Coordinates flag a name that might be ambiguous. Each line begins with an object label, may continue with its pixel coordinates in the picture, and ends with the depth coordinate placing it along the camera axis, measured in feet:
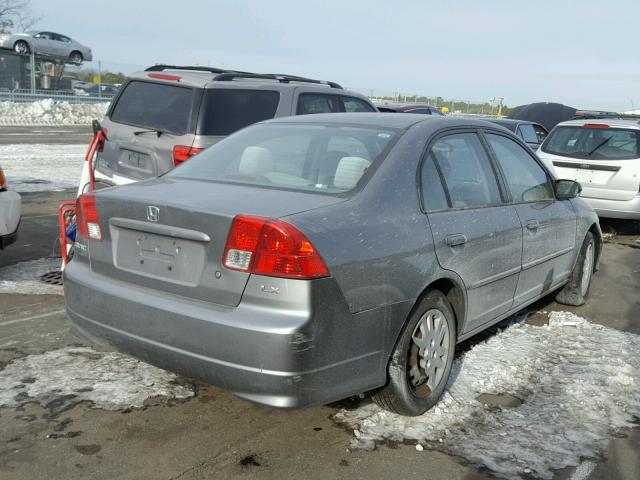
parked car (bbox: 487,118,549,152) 48.91
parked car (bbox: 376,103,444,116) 49.25
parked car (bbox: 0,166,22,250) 19.66
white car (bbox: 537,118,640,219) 31.37
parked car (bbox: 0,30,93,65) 109.19
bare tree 182.61
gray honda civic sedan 10.01
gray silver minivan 21.39
